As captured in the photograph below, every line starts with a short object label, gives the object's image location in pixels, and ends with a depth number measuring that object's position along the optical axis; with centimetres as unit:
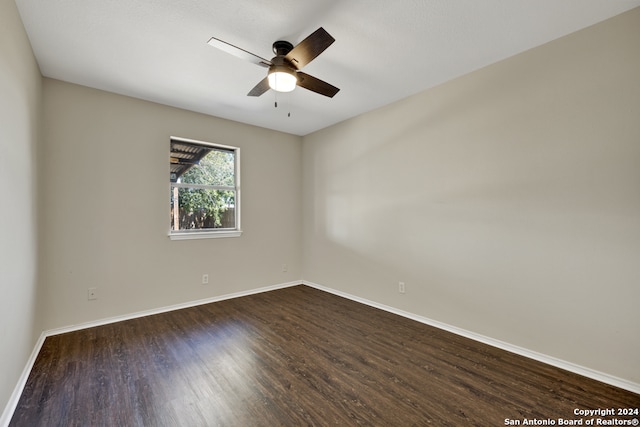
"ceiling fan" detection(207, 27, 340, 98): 178
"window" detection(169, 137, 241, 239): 356
